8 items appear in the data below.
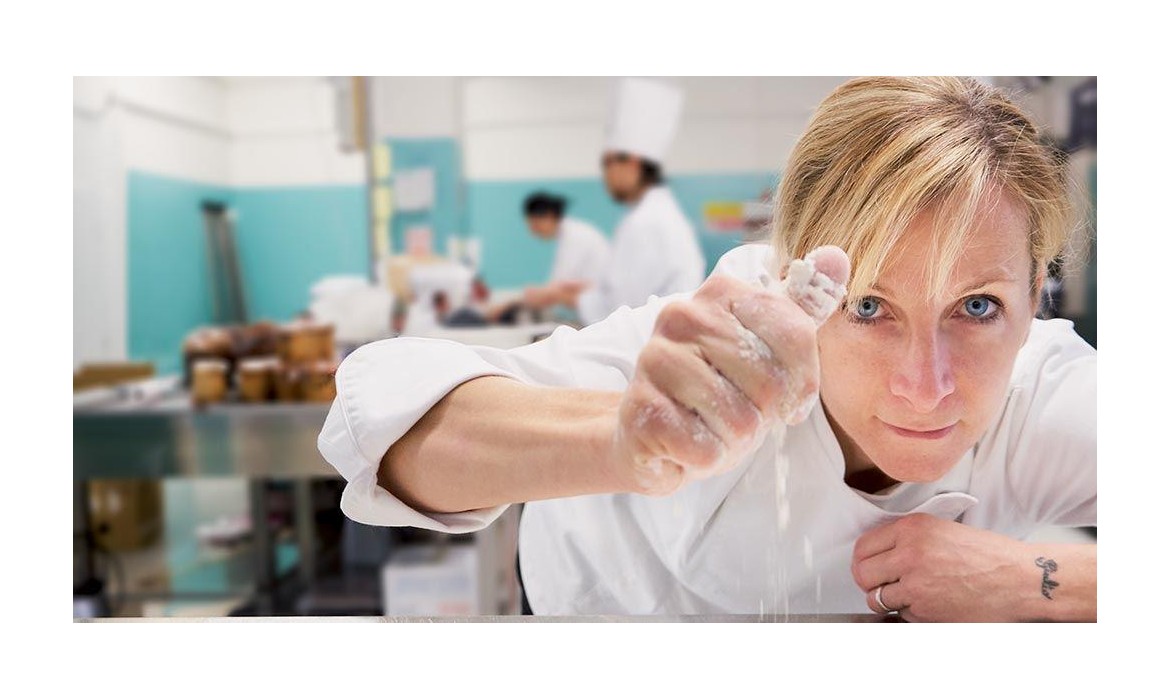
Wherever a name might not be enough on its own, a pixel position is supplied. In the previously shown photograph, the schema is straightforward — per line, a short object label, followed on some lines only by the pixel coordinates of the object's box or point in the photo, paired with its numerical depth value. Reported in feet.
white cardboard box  6.50
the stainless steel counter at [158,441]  6.73
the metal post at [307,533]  7.01
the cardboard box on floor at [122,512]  8.05
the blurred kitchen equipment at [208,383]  6.87
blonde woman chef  3.06
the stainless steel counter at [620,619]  3.59
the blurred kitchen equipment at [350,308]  7.13
